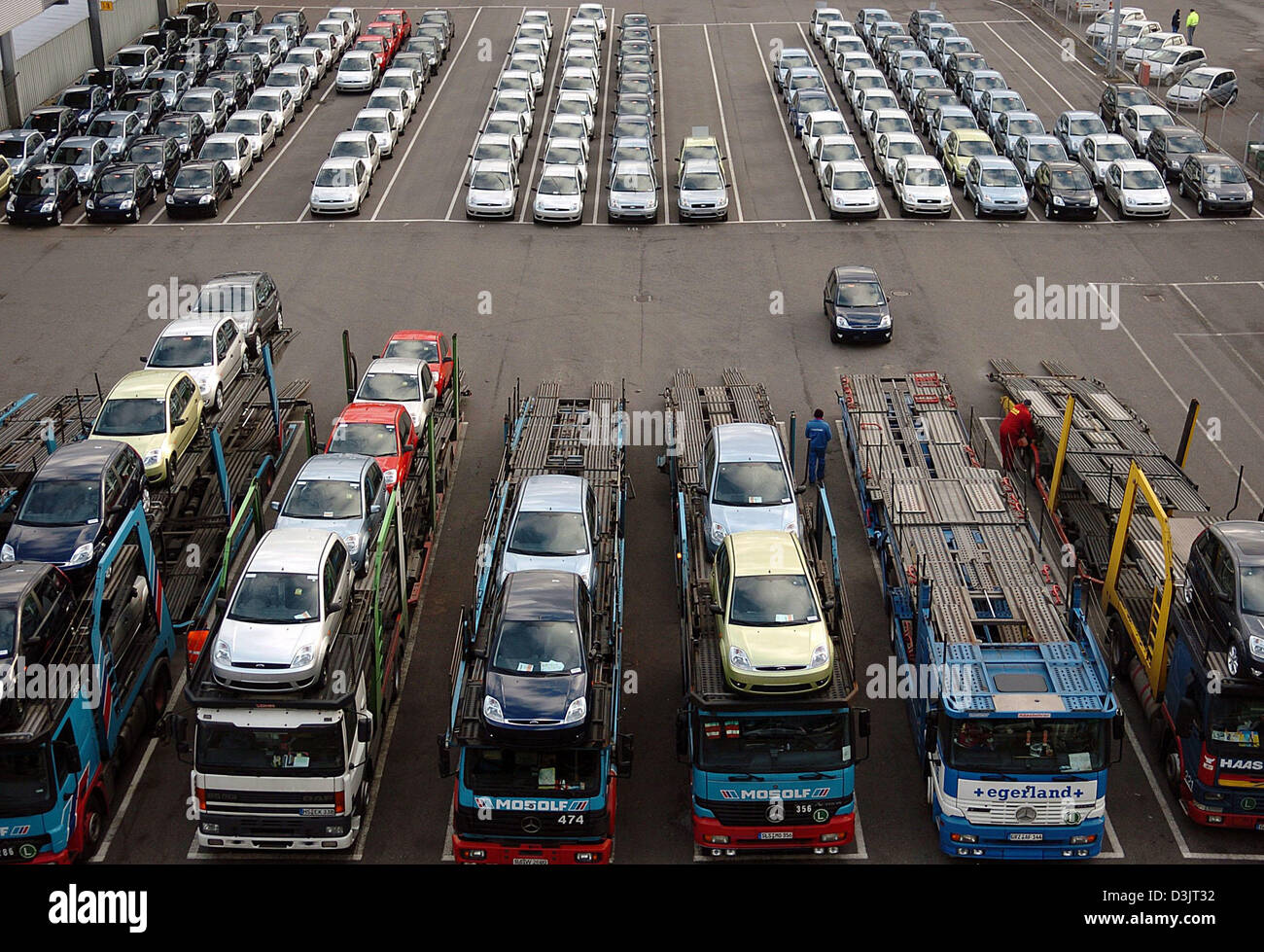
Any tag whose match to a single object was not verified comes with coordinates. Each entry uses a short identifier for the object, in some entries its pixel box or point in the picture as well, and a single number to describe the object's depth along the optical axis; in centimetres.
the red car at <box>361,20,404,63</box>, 5297
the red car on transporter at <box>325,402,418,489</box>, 2191
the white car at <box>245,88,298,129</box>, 4503
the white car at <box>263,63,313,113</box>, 4759
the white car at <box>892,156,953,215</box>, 3719
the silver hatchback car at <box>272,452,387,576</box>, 1928
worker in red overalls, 2411
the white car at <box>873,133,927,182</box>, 3972
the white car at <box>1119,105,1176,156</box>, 4234
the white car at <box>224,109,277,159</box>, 4291
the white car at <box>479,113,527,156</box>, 4200
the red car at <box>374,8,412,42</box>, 5501
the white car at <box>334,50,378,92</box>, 4959
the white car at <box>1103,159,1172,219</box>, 3700
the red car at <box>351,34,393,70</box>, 5138
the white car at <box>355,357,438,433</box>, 2412
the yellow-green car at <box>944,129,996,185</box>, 3975
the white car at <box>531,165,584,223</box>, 3725
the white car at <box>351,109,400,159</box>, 4312
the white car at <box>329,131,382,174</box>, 4022
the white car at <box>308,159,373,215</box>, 3775
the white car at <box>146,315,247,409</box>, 2495
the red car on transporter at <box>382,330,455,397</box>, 2609
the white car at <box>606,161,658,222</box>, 3728
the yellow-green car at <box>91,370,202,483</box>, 2194
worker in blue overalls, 2316
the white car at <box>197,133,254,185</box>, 4059
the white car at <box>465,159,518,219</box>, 3753
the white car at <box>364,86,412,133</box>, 4503
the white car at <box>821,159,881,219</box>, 3719
